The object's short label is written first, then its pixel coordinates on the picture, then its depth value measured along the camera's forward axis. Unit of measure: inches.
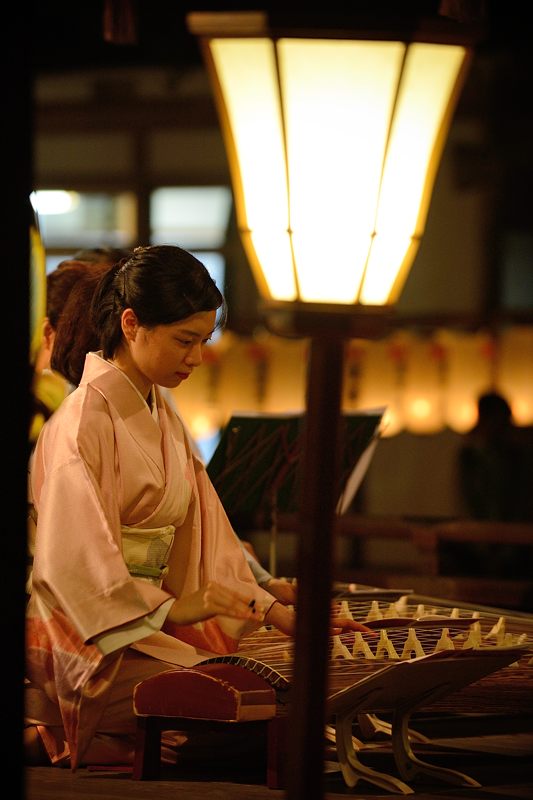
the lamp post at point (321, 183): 157.1
